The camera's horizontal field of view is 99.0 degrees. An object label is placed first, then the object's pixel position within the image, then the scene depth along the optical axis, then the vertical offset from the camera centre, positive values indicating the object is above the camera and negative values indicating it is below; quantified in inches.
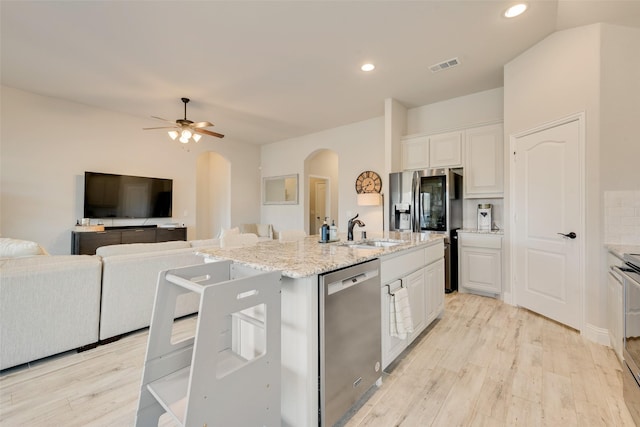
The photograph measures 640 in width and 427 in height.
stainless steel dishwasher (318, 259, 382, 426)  54.4 -27.0
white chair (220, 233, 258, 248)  108.2 -10.4
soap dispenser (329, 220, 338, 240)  98.8 -6.3
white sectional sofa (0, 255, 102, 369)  77.2 -27.7
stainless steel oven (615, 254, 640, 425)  59.9 -29.1
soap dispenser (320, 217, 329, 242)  95.7 -6.3
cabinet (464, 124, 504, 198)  146.6 +29.6
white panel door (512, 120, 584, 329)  104.8 -2.5
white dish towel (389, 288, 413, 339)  76.6 -28.9
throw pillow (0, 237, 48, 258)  85.7 -11.0
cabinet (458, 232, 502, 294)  141.2 -25.0
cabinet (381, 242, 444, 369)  75.6 -24.3
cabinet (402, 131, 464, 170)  159.8 +39.8
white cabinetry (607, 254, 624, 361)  80.0 -28.7
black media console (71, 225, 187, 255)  171.6 -15.1
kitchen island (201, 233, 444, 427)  52.6 -21.9
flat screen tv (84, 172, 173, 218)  183.6 +13.3
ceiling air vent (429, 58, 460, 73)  130.5 +74.3
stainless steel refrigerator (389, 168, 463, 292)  151.0 +5.7
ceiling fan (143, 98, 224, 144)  159.5 +51.5
